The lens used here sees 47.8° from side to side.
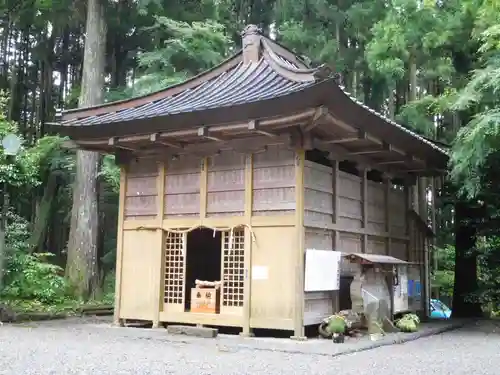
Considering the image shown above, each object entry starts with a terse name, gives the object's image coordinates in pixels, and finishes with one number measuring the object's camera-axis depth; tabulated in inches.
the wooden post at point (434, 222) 721.6
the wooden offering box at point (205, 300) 387.2
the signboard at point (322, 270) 353.4
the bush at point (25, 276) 455.8
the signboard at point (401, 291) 423.2
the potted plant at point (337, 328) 338.6
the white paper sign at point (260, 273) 364.5
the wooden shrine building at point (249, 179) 350.6
